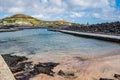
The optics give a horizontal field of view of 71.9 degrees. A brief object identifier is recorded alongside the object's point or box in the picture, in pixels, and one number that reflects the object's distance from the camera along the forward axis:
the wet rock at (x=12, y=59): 5.07
